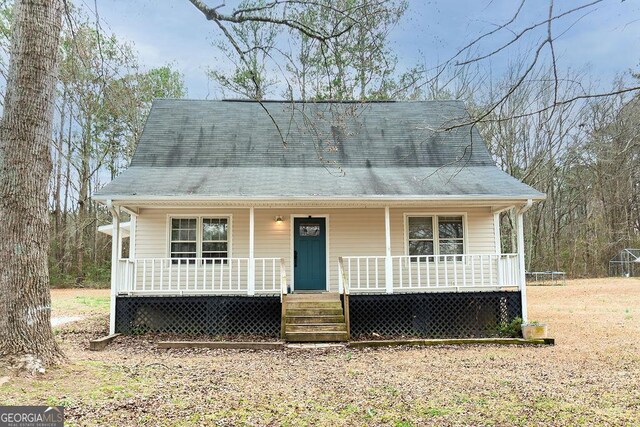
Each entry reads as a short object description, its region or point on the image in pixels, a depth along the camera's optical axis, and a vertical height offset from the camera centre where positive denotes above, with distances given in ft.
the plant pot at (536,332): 31.48 -4.98
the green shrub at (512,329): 32.96 -5.03
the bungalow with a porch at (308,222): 33.68 +2.94
